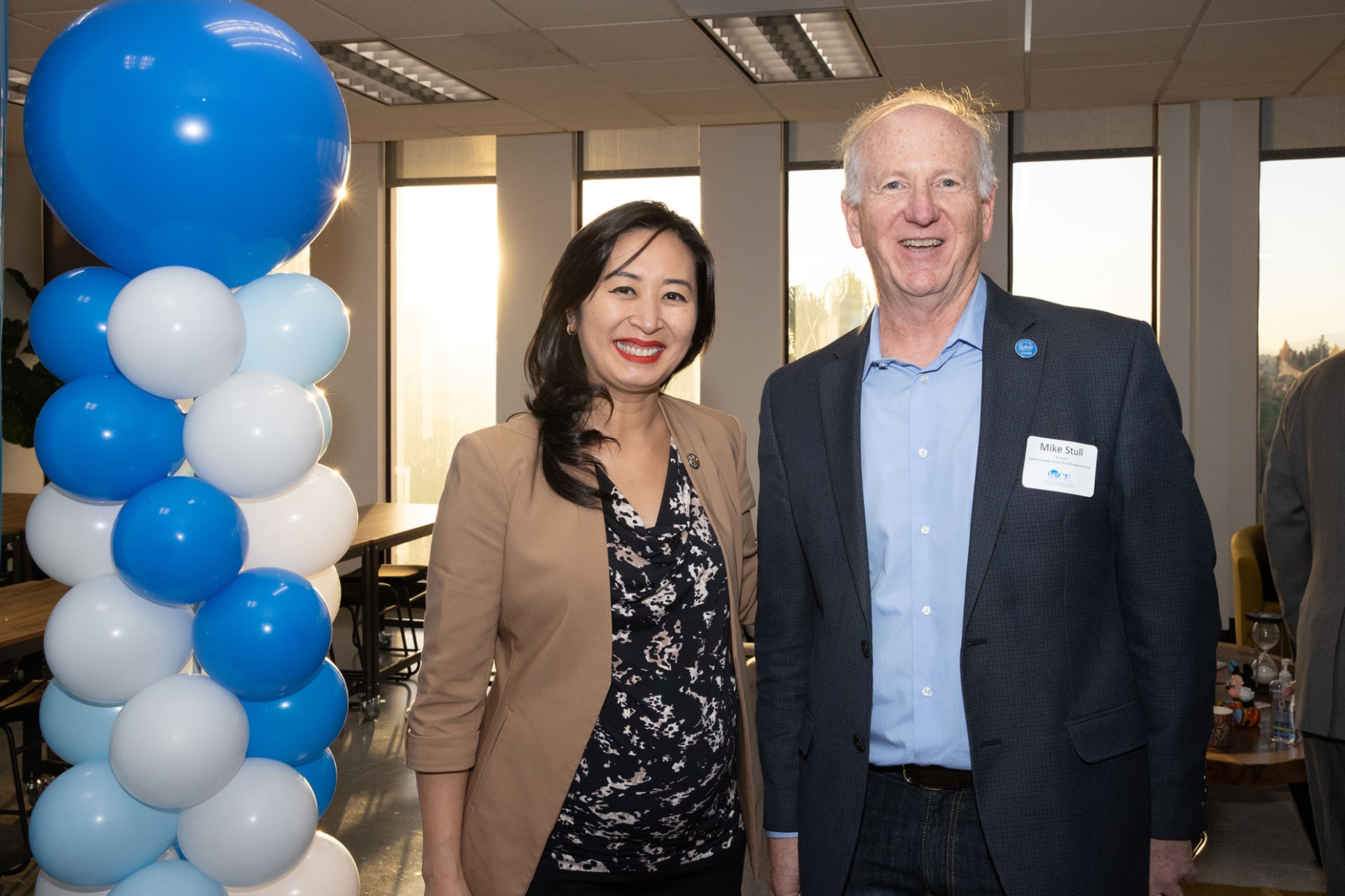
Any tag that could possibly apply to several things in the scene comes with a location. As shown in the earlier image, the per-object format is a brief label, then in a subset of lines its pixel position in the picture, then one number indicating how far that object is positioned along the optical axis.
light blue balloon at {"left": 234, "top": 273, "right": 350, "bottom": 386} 1.80
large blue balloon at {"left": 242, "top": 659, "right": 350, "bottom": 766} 1.83
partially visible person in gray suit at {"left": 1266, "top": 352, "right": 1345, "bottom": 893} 2.22
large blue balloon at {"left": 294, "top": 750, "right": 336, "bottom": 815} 1.97
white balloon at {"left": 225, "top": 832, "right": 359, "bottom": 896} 1.88
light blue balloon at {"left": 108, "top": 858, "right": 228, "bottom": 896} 1.70
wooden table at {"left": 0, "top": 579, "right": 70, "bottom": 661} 3.22
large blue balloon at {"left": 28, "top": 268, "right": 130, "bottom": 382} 1.66
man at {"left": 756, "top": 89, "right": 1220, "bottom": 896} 1.49
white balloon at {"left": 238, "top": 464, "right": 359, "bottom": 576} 1.83
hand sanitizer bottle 3.57
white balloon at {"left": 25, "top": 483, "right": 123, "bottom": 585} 1.72
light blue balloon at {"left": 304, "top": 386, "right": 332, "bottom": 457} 1.91
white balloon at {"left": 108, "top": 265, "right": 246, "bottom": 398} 1.61
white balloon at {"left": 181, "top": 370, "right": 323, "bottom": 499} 1.68
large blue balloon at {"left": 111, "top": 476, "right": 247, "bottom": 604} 1.61
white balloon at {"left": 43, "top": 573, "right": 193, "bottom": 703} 1.65
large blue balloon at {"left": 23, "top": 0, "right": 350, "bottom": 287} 1.57
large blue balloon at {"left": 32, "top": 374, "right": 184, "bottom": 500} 1.60
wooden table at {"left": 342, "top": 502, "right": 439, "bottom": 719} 5.40
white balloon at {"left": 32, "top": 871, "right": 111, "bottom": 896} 1.74
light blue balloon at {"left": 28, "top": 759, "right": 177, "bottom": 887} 1.66
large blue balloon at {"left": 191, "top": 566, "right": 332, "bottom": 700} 1.69
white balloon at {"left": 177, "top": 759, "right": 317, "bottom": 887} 1.73
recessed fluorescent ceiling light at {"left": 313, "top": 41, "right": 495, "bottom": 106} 5.93
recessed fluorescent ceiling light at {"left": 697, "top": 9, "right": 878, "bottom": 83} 5.43
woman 1.63
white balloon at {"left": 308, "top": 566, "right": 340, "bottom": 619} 2.08
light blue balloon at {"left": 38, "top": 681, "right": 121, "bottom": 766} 1.76
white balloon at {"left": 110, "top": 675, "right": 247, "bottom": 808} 1.63
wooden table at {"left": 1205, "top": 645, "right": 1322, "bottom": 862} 3.35
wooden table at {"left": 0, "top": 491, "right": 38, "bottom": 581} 5.20
